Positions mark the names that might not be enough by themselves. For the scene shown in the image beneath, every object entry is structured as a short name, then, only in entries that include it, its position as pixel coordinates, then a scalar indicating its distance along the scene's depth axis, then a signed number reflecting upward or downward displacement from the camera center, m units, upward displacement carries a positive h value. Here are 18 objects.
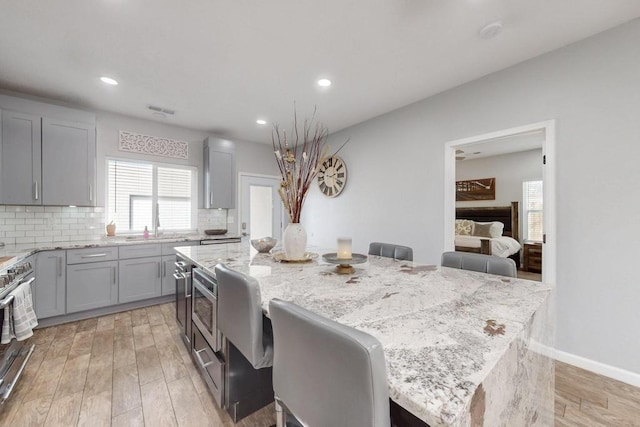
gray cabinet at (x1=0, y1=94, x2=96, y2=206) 2.76 +0.65
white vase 1.91 -0.21
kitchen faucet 4.02 -0.16
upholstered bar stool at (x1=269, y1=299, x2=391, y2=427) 0.57 -0.40
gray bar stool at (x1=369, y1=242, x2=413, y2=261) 2.23 -0.35
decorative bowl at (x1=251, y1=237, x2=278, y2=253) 2.30 -0.28
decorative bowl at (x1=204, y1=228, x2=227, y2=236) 4.23 -0.32
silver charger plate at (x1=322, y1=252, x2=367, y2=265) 1.55 -0.29
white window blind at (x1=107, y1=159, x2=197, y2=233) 3.74 +0.25
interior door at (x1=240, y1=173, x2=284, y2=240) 4.93 +0.10
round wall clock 4.30 +0.61
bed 5.02 -0.39
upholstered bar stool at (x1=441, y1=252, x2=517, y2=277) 1.60 -0.33
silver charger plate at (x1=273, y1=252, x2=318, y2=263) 1.92 -0.35
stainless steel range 1.69 -0.99
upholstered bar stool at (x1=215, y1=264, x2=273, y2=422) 1.13 -0.62
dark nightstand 5.17 -0.88
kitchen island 0.57 -0.37
